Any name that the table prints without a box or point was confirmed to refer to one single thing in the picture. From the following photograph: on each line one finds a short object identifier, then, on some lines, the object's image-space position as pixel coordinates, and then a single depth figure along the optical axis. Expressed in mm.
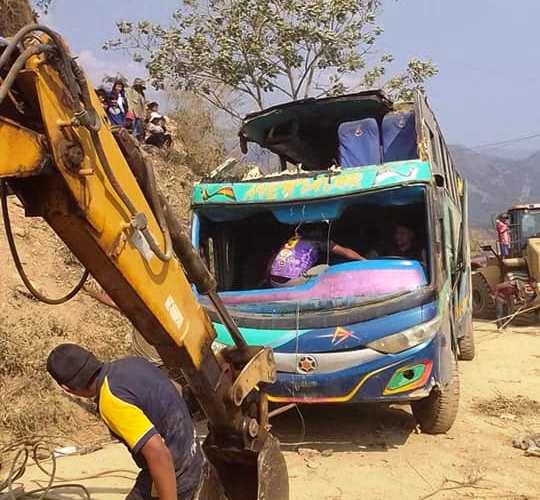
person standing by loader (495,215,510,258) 14742
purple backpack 6602
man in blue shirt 3031
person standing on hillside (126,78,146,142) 14236
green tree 17453
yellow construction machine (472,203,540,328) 13531
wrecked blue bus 5863
